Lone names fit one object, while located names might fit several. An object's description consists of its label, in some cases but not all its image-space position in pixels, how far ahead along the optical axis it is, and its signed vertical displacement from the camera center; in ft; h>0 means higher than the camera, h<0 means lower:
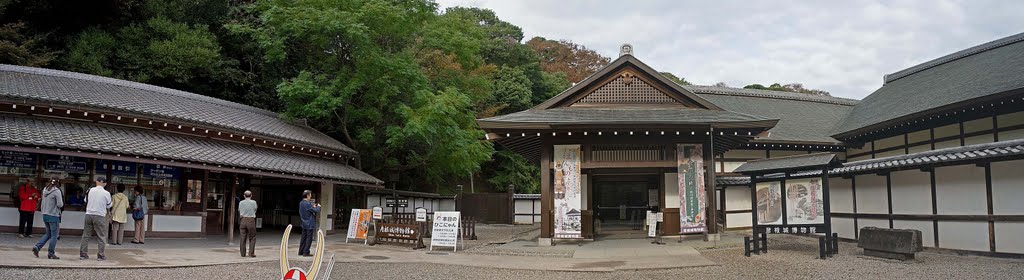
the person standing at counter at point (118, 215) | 43.93 -1.34
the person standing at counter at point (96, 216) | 35.35 -1.12
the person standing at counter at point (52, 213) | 34.42 -0.98
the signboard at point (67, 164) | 48.21 +2.31
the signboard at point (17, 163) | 46.52 +2.28
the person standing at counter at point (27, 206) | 44.27 -0.73
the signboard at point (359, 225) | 57.88 -2.55
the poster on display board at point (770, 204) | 47.83 -0.46
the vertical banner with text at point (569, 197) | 55.98 +0.01
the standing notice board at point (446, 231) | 51.96 -2.75
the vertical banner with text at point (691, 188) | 56.47 +0.82
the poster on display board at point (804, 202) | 46.16 -0.30
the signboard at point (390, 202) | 83.56 -0.72
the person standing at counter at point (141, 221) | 47.50 -1.83
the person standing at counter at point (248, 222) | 41.47 -1.68
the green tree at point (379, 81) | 73.77 +13.86
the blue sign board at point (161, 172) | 54.07 +2.02
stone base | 42.65 -3.82
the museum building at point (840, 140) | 46.47 +3.69
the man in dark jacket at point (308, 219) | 43.50 -1.54
